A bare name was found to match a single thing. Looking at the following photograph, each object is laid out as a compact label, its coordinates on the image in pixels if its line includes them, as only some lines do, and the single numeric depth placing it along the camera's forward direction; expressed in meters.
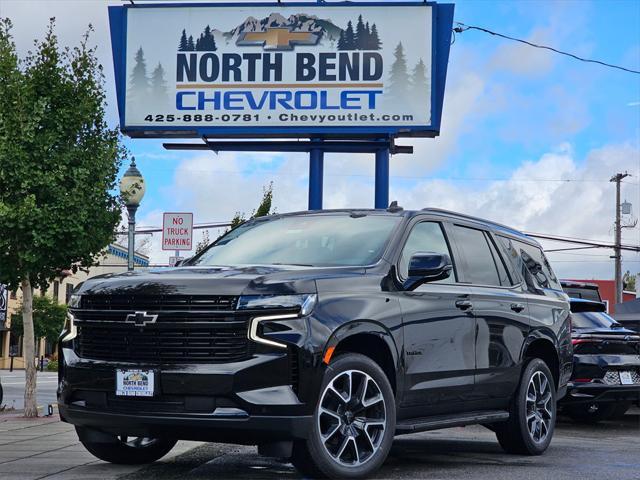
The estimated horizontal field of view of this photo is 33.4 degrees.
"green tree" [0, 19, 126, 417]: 15.14
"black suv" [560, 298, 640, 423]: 12.23
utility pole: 58.84
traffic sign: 19.17
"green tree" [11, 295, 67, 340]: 64.94
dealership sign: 21.98
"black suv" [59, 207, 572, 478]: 6.51
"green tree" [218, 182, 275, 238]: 36.17
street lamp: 16.72
